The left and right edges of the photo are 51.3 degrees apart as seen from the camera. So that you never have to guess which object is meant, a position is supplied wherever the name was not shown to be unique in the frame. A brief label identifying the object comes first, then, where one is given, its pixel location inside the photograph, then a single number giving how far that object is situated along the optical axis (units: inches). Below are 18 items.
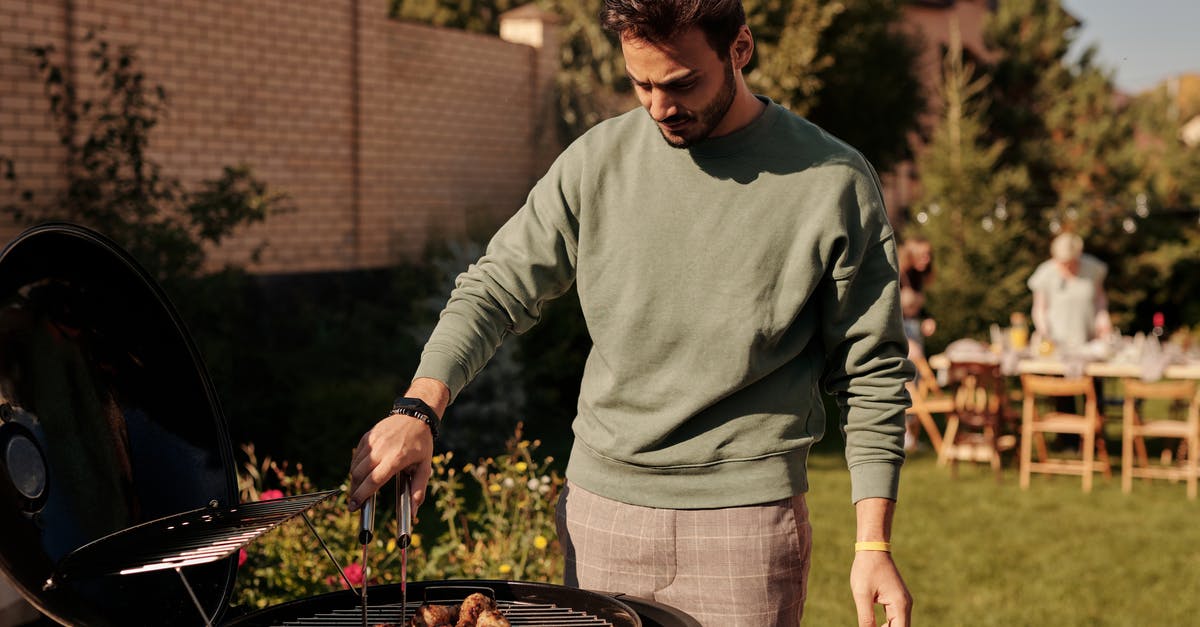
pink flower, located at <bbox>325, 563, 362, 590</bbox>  155.7
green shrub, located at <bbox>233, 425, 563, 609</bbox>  174.4
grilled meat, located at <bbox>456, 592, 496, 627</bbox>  78.3
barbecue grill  67.5
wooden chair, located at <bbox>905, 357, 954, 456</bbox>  384.8
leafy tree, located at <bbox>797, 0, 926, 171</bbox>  562.6
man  82.6
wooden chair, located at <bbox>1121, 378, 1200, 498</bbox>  342.6
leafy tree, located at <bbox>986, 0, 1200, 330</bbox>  656.4
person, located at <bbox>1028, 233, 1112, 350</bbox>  395.2
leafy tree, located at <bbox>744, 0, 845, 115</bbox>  533.3
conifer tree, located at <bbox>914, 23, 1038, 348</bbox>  577.3
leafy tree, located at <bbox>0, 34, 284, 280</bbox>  290.5
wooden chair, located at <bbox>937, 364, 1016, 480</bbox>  363.9
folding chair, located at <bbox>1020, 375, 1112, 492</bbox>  345.4
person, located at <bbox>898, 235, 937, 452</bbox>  411.5
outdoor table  350.9
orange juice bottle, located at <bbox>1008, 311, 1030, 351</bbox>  388.5
